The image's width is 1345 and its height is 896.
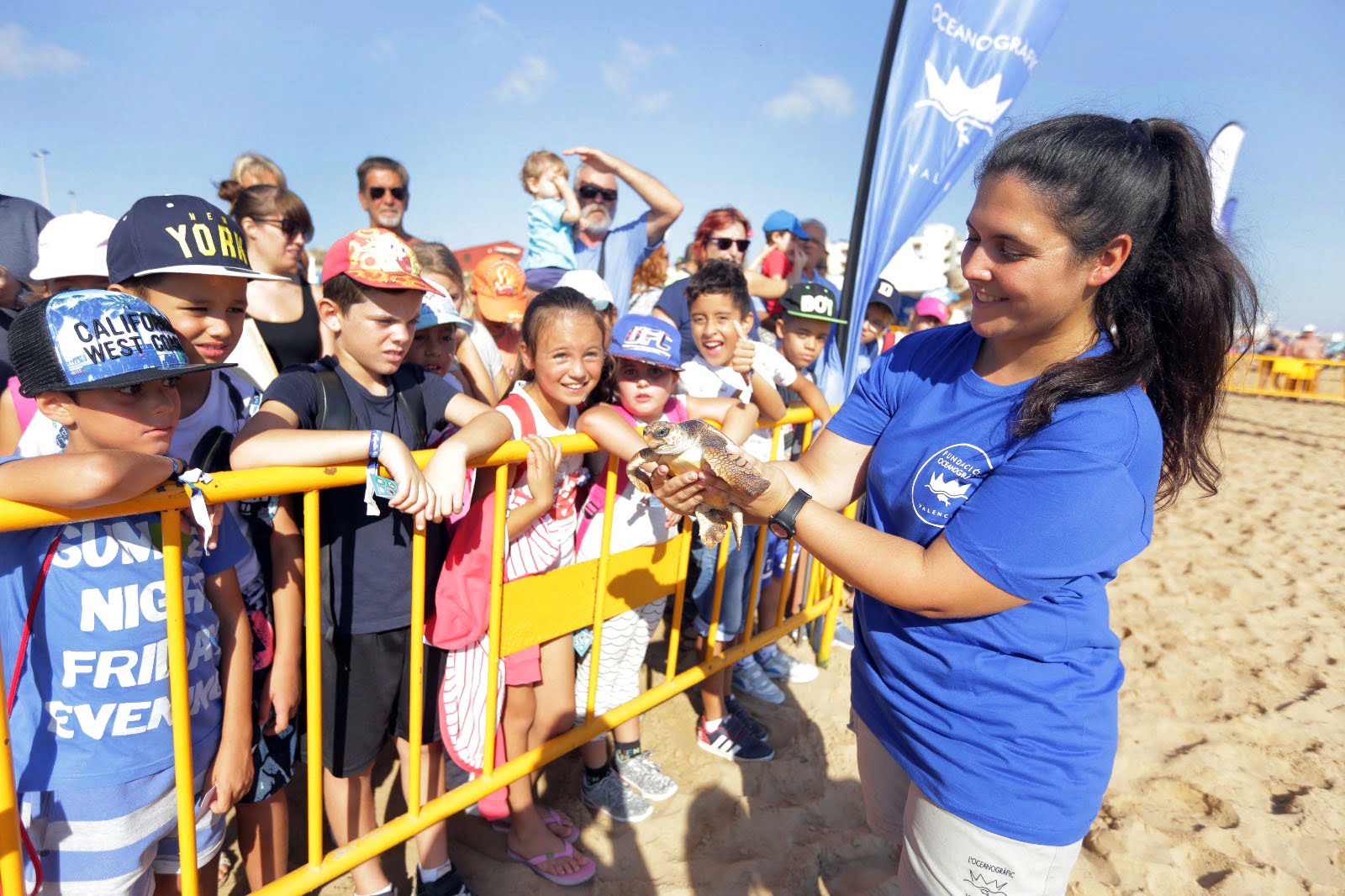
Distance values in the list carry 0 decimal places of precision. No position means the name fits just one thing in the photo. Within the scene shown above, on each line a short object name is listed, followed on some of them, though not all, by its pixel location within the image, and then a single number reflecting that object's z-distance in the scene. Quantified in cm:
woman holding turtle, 135
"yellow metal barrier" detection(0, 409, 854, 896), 142
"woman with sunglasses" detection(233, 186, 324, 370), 307
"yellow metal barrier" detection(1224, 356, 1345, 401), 1731
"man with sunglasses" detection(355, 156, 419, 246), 451
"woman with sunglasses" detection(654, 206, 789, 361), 504
